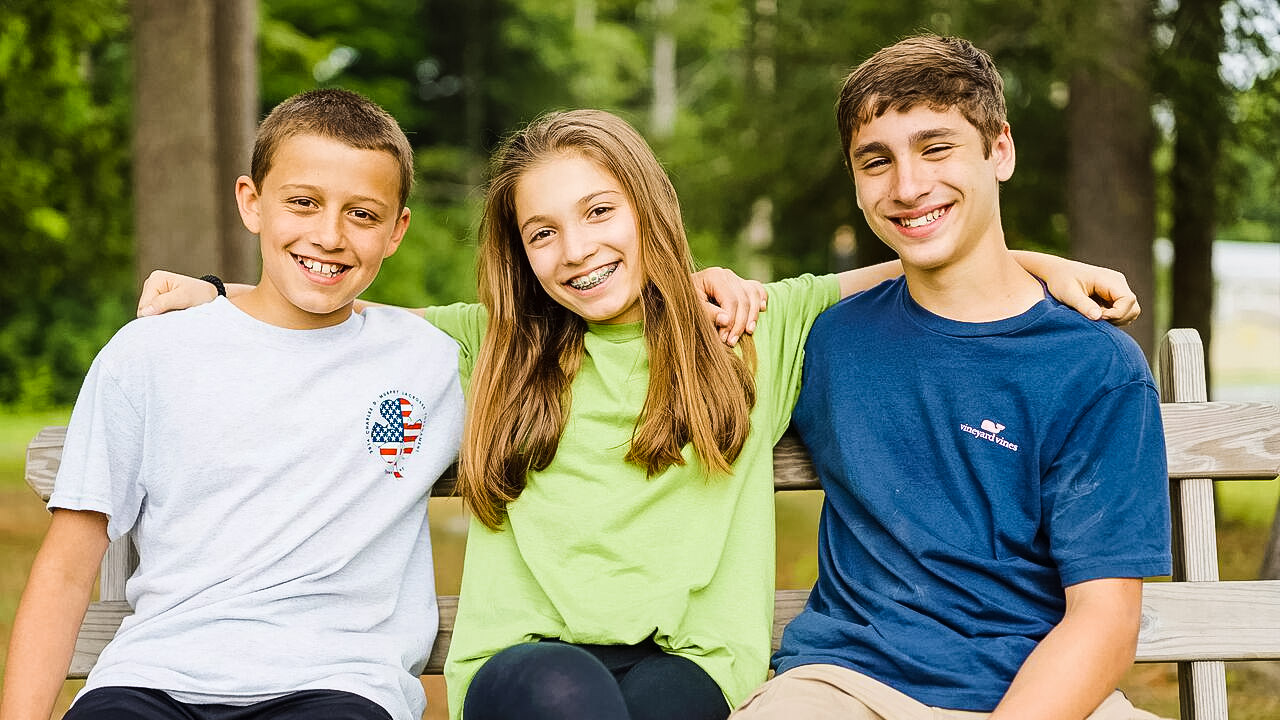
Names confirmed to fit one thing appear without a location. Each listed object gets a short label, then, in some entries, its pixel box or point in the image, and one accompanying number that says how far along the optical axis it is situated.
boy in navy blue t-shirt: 2.43
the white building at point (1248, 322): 27.36
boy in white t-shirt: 2.58
